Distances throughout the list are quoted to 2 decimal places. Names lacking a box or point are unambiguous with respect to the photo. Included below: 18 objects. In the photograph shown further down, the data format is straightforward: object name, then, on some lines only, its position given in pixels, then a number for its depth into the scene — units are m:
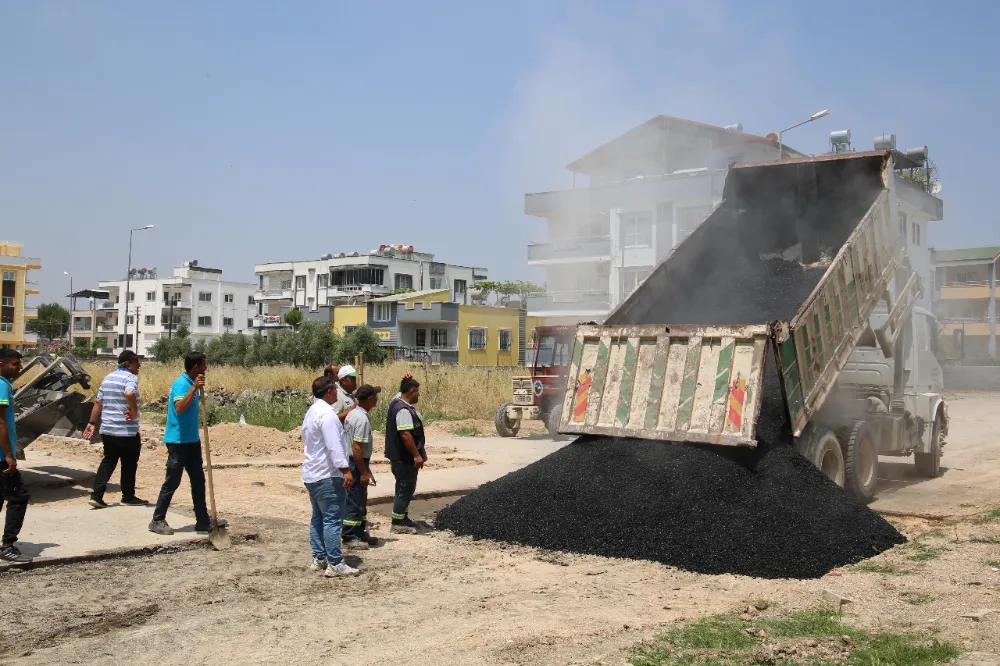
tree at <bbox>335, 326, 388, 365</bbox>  42.56
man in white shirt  6.85
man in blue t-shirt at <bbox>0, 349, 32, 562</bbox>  6.84
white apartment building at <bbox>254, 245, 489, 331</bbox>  74.94
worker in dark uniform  8.23
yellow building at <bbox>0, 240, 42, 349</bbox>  63.22
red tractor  18.55
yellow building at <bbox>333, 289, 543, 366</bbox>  56.47
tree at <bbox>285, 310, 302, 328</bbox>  62.28
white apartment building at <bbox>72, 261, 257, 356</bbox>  87.69
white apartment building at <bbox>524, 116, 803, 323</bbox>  34.88
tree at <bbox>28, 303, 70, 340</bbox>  85.62
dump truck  8.30
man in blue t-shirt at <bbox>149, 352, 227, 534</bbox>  8.10
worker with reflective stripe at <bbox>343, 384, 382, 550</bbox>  7.80
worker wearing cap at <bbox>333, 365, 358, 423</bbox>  7.98
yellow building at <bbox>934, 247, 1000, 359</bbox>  57.00
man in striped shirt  8.91
